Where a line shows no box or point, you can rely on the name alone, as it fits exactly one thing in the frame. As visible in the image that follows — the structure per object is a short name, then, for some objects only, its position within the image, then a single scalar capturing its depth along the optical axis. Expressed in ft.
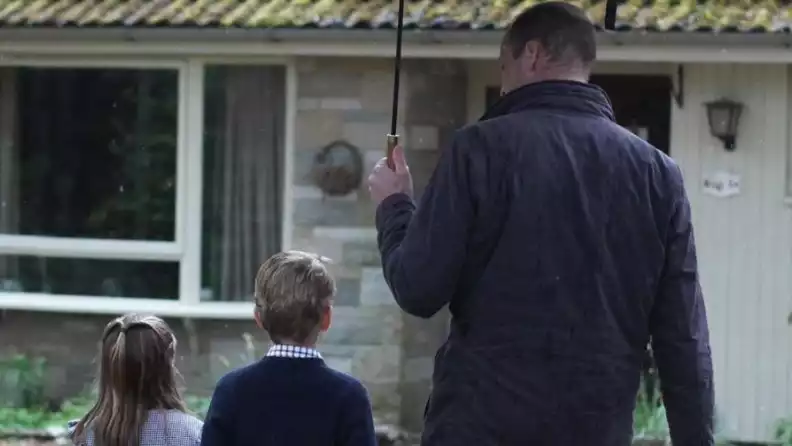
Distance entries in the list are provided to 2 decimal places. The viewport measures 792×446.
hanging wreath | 49.42
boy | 20.29
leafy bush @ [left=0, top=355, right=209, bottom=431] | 51.31
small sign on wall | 49.39
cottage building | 48.57
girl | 22.39
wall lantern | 48.62
